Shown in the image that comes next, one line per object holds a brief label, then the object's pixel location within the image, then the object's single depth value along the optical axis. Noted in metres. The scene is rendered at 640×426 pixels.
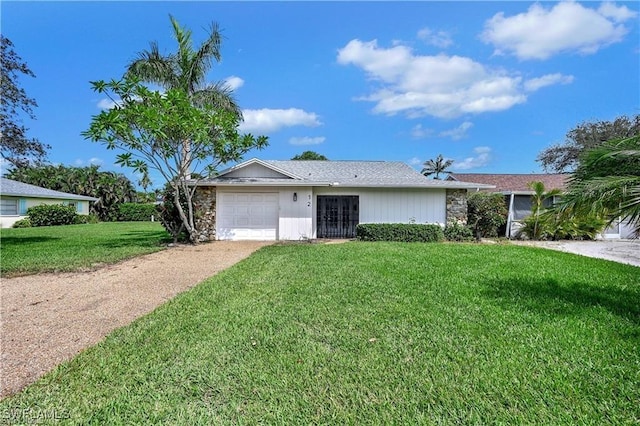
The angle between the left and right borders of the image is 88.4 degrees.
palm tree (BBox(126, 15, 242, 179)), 15.85
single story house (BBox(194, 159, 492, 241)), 14.41
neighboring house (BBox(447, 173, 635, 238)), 17.08
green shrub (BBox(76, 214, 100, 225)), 28.39
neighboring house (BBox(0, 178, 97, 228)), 24.12
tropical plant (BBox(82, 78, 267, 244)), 10.75
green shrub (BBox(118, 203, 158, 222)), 33.69
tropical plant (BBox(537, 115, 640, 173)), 27.16
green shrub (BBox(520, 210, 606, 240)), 15.92
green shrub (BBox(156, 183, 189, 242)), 13.73
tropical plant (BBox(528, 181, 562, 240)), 15.85
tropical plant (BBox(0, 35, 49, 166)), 13.06
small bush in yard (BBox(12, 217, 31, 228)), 24.31
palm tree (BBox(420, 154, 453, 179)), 45.91
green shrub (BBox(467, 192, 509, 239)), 15.45
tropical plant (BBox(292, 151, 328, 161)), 44.41
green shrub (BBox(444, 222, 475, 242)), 14.65
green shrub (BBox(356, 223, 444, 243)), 13.72
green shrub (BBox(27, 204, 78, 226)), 25.25
